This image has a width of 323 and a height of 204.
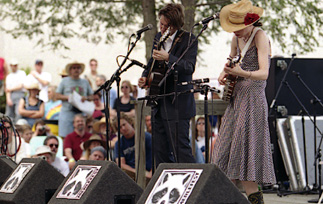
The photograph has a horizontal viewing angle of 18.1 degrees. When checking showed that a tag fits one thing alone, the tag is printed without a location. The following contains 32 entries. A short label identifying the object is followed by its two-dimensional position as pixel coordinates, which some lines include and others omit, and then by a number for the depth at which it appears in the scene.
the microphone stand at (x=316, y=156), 10.54
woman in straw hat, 7.50
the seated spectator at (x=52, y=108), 16.77
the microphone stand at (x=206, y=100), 7.25
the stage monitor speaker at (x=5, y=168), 9.24
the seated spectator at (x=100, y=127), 15.17
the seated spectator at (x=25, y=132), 14.56
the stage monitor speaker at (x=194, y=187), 5.93
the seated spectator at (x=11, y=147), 10.16
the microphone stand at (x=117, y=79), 8.25
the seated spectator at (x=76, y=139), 14.52
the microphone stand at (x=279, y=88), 11.80
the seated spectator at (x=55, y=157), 12.97
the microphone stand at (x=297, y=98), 10.78
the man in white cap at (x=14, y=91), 17.39
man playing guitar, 8.59
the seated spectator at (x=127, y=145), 12.30
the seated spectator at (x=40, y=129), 15.17
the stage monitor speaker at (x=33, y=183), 8.12
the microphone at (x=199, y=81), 7.33
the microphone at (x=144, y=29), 8.19
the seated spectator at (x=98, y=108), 16.41
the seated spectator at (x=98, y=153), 13.09
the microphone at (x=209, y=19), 7.67
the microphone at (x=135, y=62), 8.09
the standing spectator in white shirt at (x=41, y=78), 17.60
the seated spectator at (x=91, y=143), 13.88
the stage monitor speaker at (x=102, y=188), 7.15
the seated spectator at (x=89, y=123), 15.21
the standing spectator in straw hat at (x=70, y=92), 15.36
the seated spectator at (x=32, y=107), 16.35
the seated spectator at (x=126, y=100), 16.17
